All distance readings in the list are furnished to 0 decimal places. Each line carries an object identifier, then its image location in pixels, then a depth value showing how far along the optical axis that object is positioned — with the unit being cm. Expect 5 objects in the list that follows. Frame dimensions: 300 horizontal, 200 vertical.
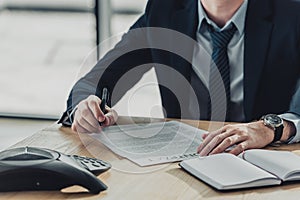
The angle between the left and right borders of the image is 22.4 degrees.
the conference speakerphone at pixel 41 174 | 162
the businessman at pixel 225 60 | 232
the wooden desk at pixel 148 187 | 163
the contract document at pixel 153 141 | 188
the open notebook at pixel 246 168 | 168
